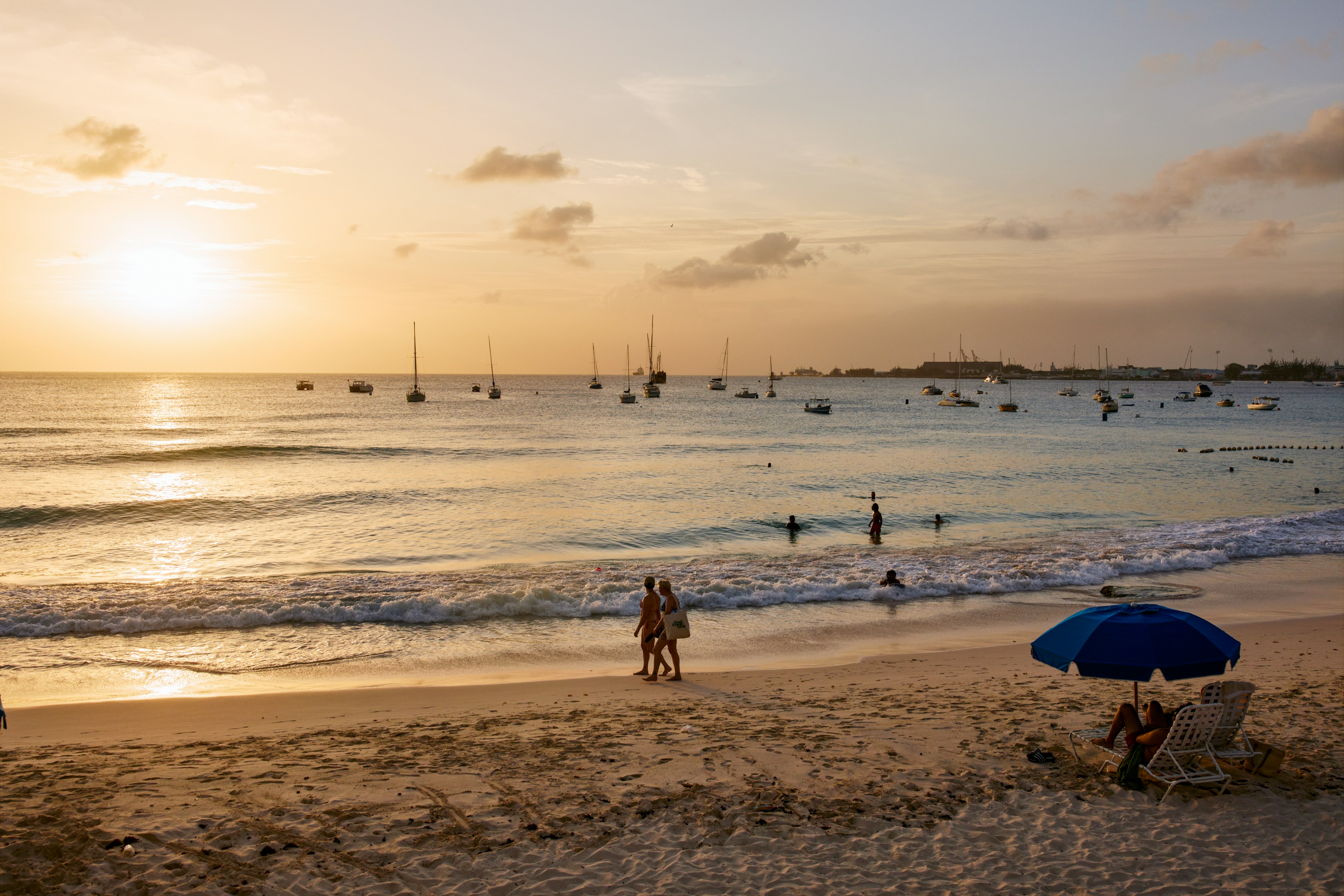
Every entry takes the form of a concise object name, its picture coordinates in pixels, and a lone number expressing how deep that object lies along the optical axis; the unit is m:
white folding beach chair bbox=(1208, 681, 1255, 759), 8.51
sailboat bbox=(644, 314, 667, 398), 130.12
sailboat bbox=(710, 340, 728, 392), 178.25
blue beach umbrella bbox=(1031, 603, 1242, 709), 8.05
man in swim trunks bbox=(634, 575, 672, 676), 13.30
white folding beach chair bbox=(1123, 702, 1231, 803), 8.36
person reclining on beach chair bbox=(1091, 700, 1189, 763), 8.61
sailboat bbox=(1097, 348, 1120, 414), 103.00
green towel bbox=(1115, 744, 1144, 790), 8.50
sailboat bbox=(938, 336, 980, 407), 125.69
